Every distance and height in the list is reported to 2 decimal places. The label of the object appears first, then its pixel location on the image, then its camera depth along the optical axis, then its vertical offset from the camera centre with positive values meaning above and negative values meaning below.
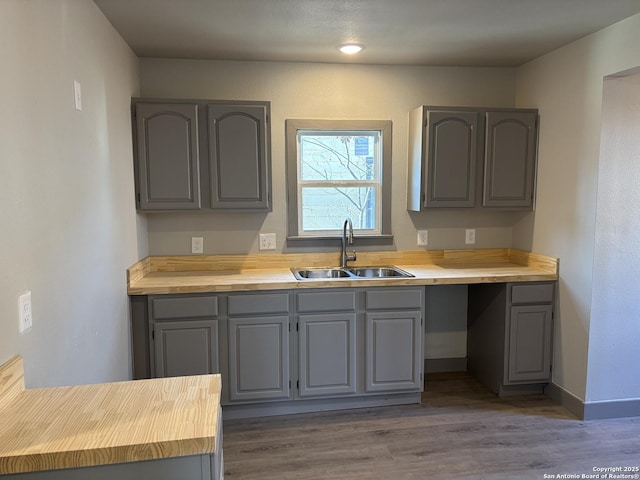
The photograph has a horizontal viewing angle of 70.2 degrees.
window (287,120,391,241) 3.39 +0.12
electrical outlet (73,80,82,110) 1.96 +0.44
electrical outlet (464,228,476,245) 3.63 -0.32
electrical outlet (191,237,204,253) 3.30 -0.34
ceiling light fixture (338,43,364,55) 2.91 +0.96
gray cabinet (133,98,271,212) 2.93 +0.27
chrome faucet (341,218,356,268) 3.33 -0.35
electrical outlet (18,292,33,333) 1.44 -0.37
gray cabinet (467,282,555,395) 3.10 -0.96
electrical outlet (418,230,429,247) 3.57 -0.33
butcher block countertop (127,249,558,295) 2.82 -0.53
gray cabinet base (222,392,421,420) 2.97 -1.39
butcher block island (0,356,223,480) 1.12 -0.62
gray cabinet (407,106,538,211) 3.20 +0.28
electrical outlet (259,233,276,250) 3.38 -0.33
